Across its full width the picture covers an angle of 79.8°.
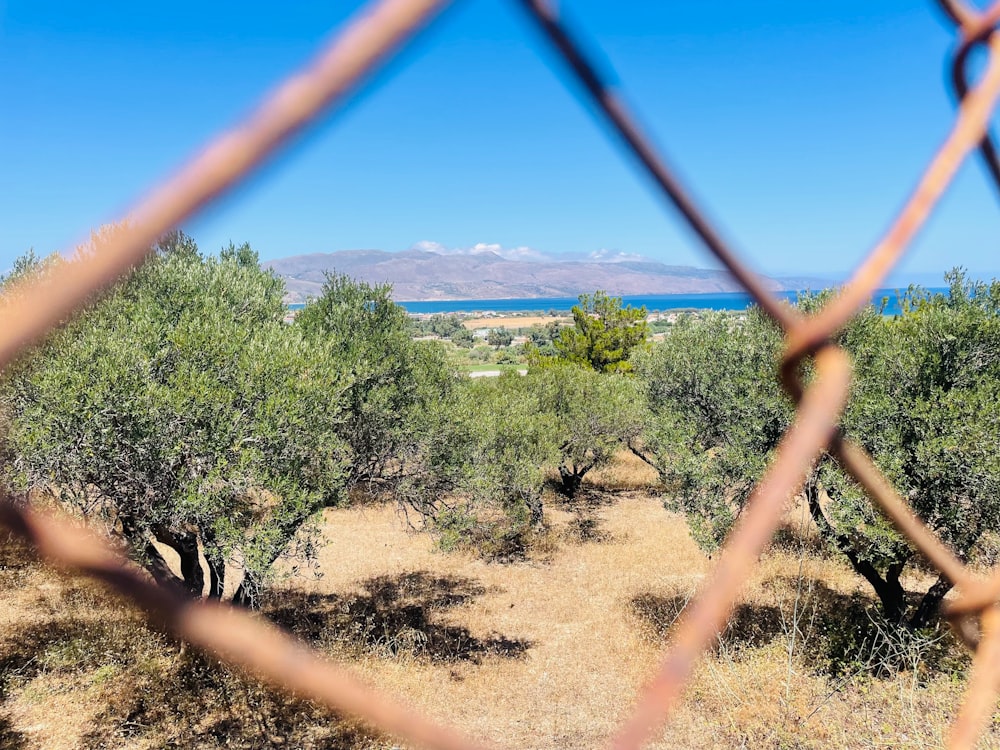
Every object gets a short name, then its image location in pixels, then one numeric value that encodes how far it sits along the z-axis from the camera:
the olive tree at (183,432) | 6.90
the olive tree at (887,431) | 8.39
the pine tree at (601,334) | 30.98
